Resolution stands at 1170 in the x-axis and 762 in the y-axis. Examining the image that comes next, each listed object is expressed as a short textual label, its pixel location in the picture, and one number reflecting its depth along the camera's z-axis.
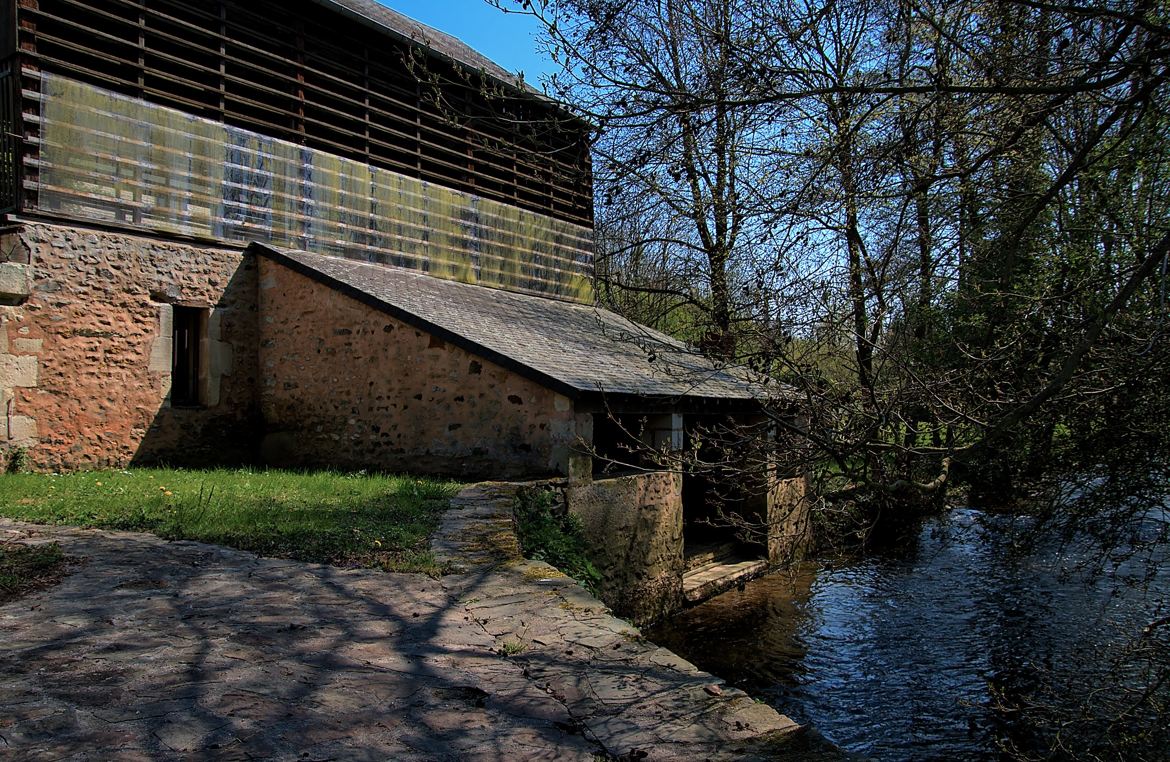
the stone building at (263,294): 8.41
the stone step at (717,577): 9.78
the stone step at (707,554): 10.85
